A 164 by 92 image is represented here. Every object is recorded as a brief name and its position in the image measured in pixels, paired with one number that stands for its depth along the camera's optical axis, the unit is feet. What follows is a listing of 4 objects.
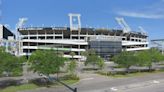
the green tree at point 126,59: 82.80
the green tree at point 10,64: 61.79
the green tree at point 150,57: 87.23
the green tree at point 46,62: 63.81
